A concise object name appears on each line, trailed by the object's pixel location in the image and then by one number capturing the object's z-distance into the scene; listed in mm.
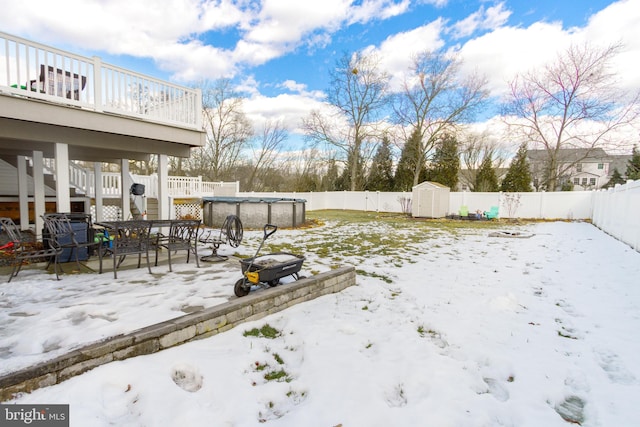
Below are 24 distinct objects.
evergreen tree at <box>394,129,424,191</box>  22484
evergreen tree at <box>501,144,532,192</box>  22188
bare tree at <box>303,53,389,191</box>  22812
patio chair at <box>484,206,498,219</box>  14938
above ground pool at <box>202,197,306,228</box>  10375
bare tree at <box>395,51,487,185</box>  20578
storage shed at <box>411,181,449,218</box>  15750
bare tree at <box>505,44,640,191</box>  16688
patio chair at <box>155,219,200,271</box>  4374
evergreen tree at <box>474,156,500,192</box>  23125
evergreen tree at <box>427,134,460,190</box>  22547
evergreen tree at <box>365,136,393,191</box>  25309
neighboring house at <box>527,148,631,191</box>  22203
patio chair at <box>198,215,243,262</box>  4805
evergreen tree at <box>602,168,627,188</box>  30078
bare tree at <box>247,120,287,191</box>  27578
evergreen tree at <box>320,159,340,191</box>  27125
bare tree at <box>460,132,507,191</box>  28558
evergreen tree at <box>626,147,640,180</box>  24244
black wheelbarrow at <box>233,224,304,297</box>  3281
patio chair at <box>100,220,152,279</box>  3984
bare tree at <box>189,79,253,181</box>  24391
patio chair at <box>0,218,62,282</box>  3788
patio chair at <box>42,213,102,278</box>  4067
